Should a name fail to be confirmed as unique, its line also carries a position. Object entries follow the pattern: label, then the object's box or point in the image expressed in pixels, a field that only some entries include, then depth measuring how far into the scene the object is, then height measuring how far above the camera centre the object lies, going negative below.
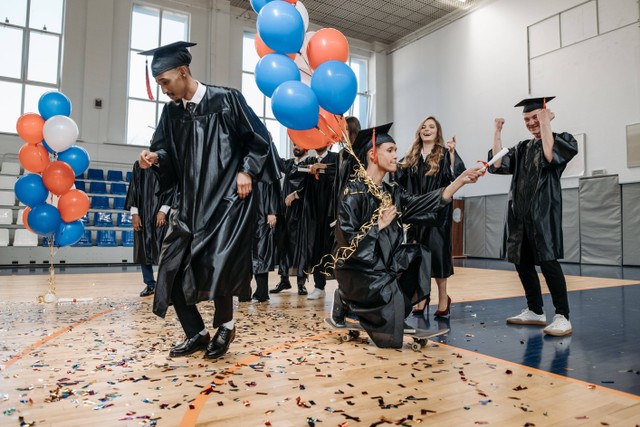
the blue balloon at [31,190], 4.51 +0.45
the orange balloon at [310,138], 3.98 +0.91
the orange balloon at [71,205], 4.71 +0.32
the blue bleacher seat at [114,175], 11.14 +1.50
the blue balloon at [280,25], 3.57 +1.71
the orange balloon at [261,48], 4.36 +1.87
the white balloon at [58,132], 4.59 +1.06
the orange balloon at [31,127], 4.63 +1.11
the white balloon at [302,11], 4.13 +2.11
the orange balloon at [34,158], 4.61 +0.79
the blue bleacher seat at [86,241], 10.08 -0.12
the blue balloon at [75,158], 4.86 +0.84
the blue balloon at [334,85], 3.42 +1.18
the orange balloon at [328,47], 3.86 +1.66
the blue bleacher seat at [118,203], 11.00 +0.81
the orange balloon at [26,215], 4.65 +0.20
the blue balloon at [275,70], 3.76 +1.41
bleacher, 9.59 +0.31
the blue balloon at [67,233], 4.81 +0.02
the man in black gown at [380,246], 2.68 -0.04
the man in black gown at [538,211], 3.11 +0.22
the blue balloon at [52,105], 4.76 +1.39
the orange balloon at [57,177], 4.59 +0.59
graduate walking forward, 2.34 +0.27
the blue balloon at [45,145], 4.79 +0.96
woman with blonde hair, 3.69 +0.53
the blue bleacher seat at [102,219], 10.57 +0.39
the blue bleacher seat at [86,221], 10.48 +0.34
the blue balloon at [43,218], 4.53 +0.17
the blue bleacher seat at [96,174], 10.90 +1.50
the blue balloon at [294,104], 3.38 +1.02
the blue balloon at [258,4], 4.13 +2.19
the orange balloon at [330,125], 3.83 +0.99
